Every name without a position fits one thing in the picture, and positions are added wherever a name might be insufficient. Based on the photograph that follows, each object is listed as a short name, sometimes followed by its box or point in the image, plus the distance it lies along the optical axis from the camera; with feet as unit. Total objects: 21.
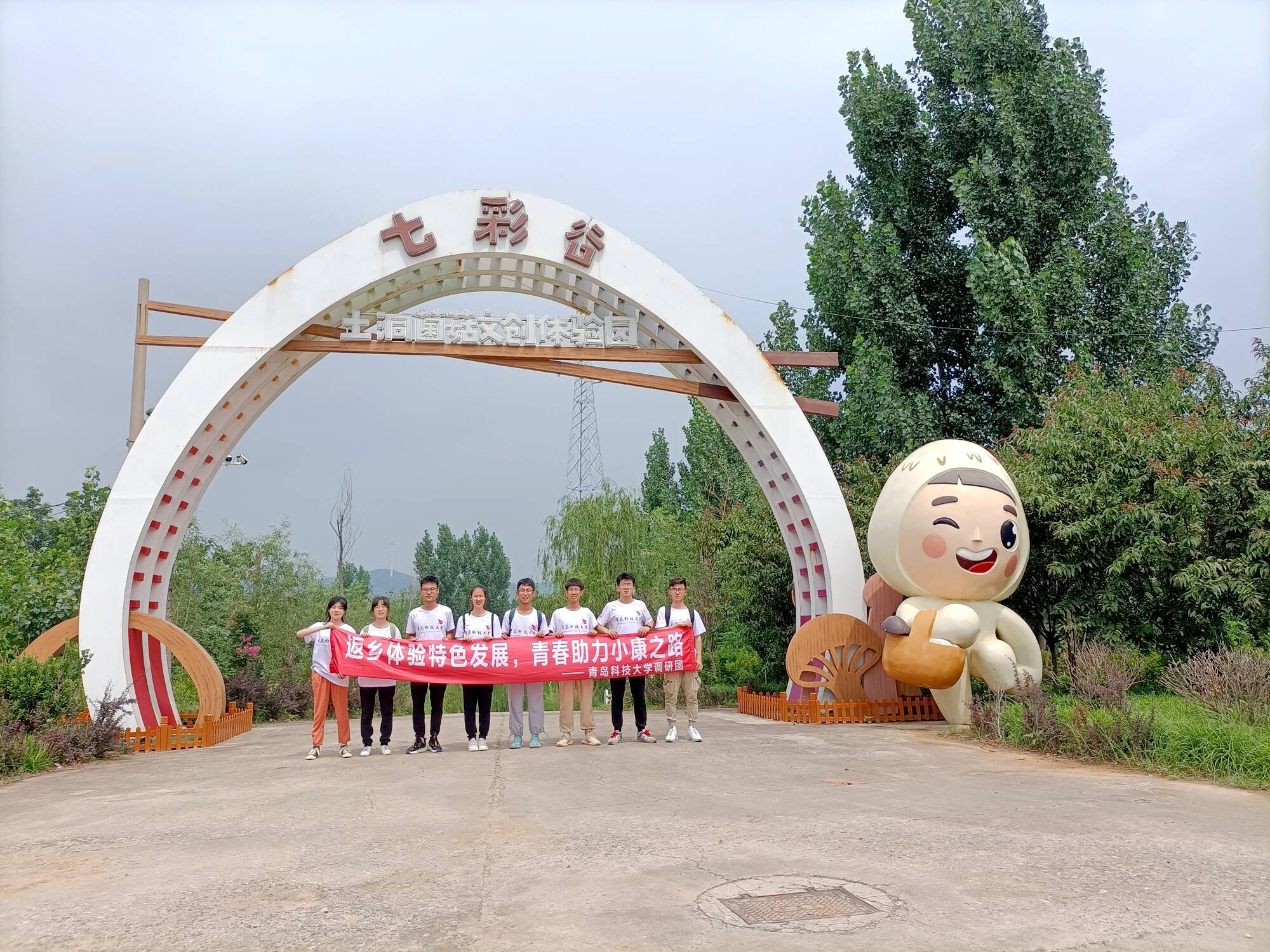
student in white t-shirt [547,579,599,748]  30.89
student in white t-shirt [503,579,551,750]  30.76
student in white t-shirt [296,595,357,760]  29.86
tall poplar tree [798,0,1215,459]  53.78
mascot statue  31.94
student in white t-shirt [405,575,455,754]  30.35
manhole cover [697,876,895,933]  12.59
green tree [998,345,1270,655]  33.09
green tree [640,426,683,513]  109.40
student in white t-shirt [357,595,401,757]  29.81
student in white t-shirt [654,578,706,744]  31.76
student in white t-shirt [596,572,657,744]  31.27
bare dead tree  66.54
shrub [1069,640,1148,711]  27.32
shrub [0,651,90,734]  29.58
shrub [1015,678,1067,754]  27.27
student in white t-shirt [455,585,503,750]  30.45
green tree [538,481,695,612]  62.75
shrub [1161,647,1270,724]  25.52
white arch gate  34.47
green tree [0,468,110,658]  39.24
